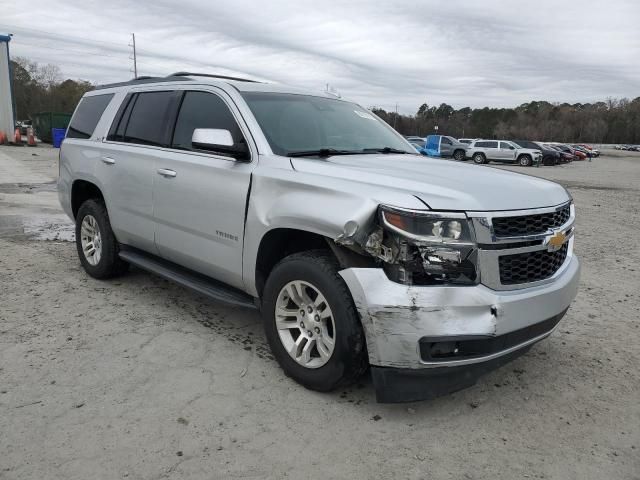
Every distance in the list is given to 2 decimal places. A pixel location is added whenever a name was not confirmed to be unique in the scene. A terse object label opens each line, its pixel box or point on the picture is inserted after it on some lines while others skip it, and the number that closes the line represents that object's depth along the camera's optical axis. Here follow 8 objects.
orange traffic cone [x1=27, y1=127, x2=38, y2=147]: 31.32
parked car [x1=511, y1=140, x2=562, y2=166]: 37.62
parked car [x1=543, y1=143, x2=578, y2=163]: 39.98
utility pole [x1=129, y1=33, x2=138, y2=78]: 71.72
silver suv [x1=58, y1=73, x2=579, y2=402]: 2.69
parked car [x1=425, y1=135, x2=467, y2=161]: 35.03
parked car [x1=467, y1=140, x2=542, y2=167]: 35.84
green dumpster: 34.06
